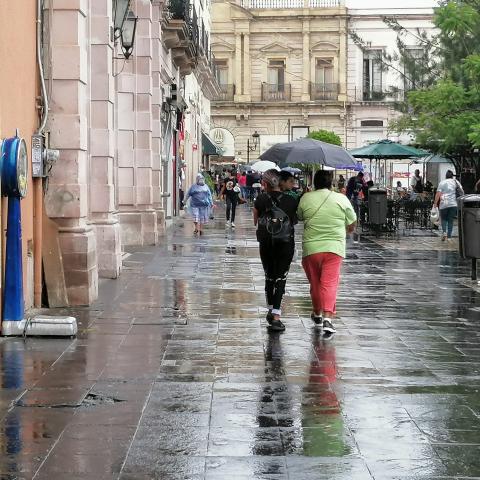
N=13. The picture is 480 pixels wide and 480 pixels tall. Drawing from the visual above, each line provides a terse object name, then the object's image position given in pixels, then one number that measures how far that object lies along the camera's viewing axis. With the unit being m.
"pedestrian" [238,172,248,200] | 57.03
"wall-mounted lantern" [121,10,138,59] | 18.27
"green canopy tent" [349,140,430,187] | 31.25
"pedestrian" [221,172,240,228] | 31.11
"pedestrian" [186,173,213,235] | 26.92
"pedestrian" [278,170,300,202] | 10.86
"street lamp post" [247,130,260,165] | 68.88
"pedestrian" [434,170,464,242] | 24.66
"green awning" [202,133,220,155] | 54.22
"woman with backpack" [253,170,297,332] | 10.69
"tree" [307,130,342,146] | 57.31
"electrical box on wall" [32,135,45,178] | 11.20
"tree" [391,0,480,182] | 22.09
